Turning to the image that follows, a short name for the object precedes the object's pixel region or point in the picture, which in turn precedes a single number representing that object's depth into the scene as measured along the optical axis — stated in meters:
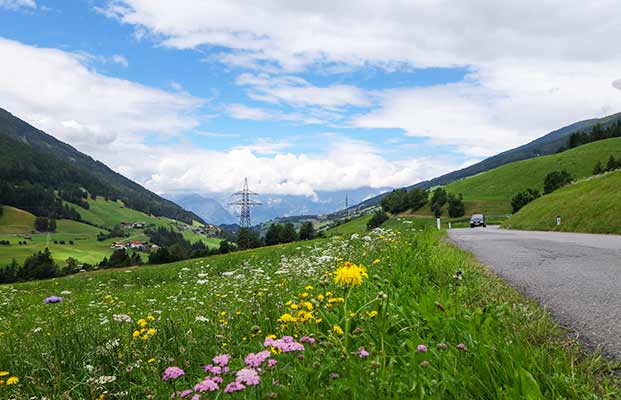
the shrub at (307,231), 104.12
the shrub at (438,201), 130.88
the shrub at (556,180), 102.56
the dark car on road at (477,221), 64.28
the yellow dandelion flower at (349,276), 3.44
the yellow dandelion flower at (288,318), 3.99
